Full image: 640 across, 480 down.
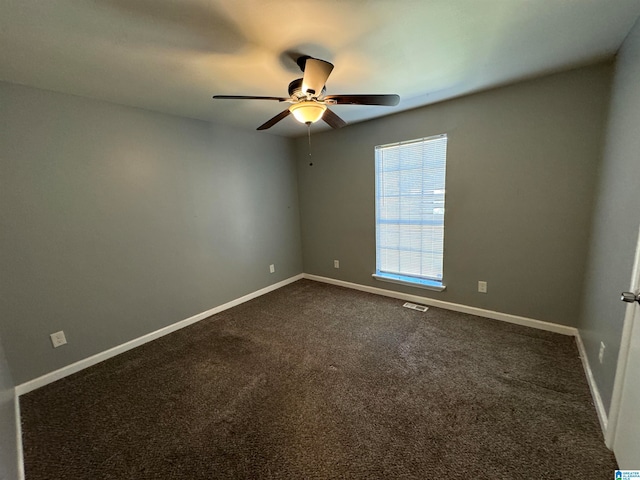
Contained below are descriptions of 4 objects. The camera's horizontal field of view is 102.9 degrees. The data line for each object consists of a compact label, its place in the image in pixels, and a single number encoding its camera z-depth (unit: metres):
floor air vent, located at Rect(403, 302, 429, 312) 2.97
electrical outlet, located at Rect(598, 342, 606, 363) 1.54
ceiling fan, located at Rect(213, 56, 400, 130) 1.53
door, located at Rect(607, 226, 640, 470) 1.10
